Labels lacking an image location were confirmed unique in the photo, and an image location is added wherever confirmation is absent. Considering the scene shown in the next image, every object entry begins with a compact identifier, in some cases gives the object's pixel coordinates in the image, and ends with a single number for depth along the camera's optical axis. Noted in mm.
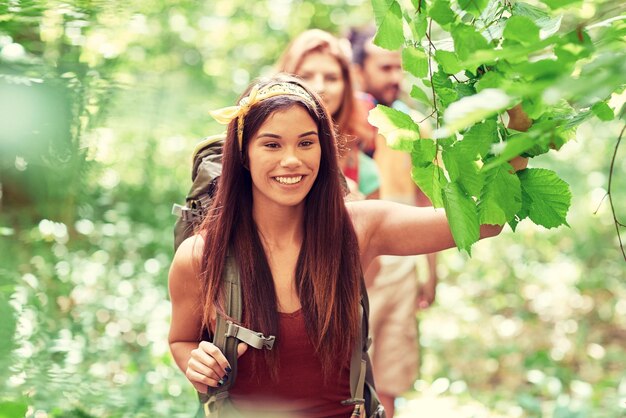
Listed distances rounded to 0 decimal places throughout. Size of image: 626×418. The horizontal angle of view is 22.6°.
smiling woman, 2786
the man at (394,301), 4215
